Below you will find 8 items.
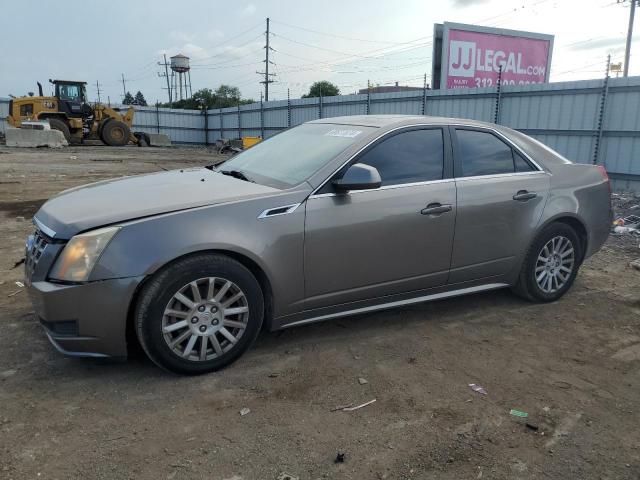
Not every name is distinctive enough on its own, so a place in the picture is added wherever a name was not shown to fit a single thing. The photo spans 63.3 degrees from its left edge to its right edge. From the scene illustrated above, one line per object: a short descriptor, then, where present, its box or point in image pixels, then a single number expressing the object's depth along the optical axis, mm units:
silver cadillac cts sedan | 2918
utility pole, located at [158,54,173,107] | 81275
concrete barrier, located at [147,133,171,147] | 31916
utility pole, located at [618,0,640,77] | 28358
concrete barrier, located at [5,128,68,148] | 24641
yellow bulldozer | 26391
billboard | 19406
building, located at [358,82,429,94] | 50588
